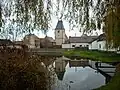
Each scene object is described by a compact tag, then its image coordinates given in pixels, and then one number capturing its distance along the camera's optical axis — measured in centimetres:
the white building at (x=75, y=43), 2739
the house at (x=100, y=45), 1796
